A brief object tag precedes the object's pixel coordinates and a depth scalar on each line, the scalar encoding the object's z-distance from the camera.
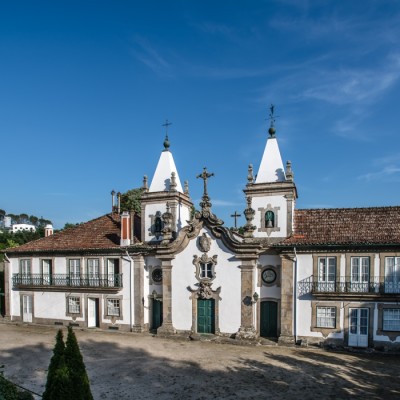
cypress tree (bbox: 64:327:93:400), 10.31
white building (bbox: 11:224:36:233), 167.35
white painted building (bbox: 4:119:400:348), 21.78
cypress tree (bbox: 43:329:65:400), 10.21
